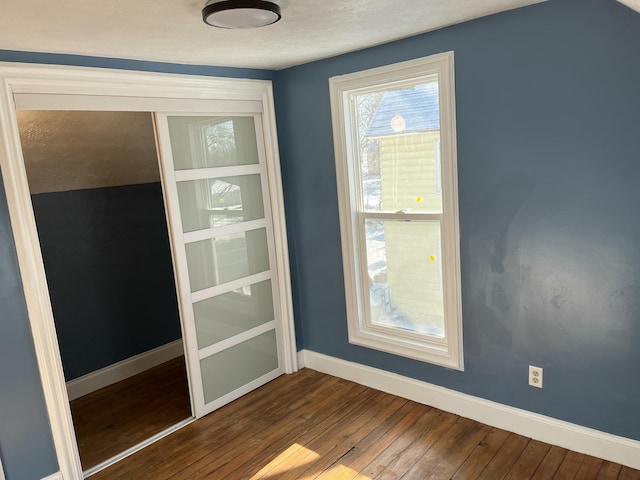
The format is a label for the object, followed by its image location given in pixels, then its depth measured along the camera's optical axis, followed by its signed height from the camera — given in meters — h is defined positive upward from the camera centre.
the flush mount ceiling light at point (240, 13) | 1.84 +0.64
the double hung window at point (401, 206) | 2.85 -0.28
